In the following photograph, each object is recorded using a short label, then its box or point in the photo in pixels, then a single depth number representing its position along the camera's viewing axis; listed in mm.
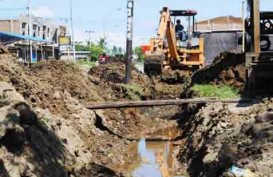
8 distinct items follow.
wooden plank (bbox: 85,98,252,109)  18203
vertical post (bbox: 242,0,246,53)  20938
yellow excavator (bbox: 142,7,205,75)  28438
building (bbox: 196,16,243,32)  65988
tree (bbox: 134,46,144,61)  103375
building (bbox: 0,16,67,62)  54597
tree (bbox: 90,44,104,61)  100750
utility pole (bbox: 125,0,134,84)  26703
